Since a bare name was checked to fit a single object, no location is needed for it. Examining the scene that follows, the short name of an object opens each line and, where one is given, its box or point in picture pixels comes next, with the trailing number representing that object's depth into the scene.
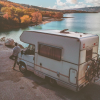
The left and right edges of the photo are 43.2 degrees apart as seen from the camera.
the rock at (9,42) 16.32
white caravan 5.16
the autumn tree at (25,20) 58.41
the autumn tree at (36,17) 65.46
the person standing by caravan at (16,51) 8.18
